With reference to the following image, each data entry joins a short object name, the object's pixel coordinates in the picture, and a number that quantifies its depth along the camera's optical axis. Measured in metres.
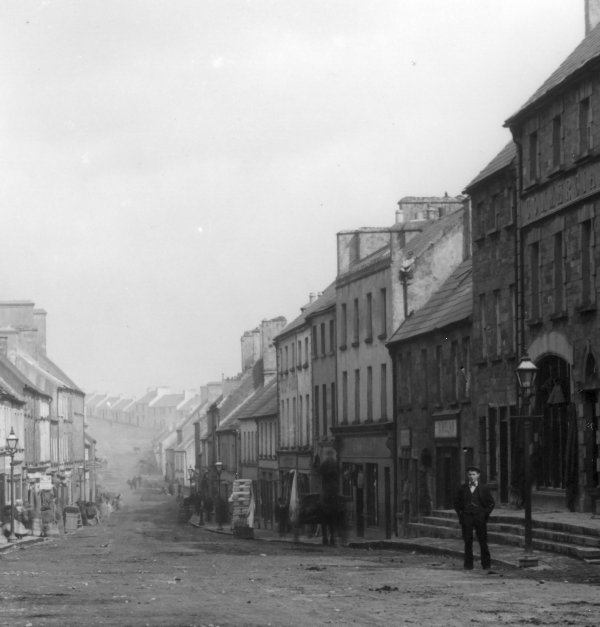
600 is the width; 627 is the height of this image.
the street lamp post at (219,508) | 66.81
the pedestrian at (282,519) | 54.41
